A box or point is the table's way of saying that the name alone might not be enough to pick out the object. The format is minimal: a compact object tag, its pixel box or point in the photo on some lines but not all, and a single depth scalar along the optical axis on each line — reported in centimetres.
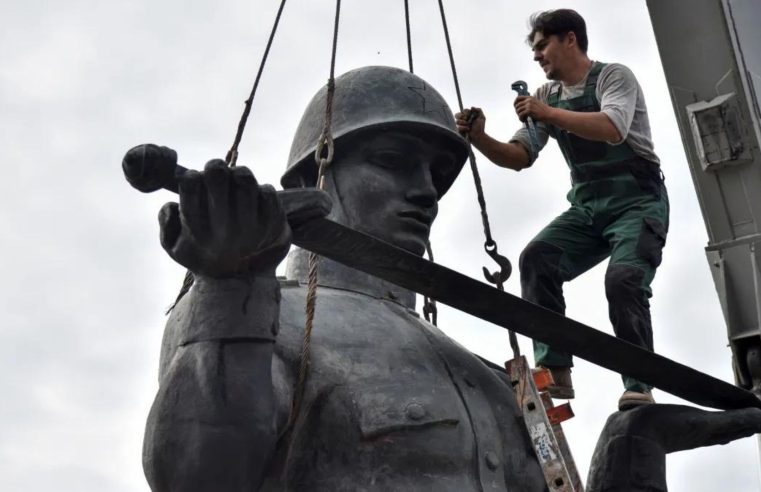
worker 766
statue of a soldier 631
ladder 709
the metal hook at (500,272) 768
